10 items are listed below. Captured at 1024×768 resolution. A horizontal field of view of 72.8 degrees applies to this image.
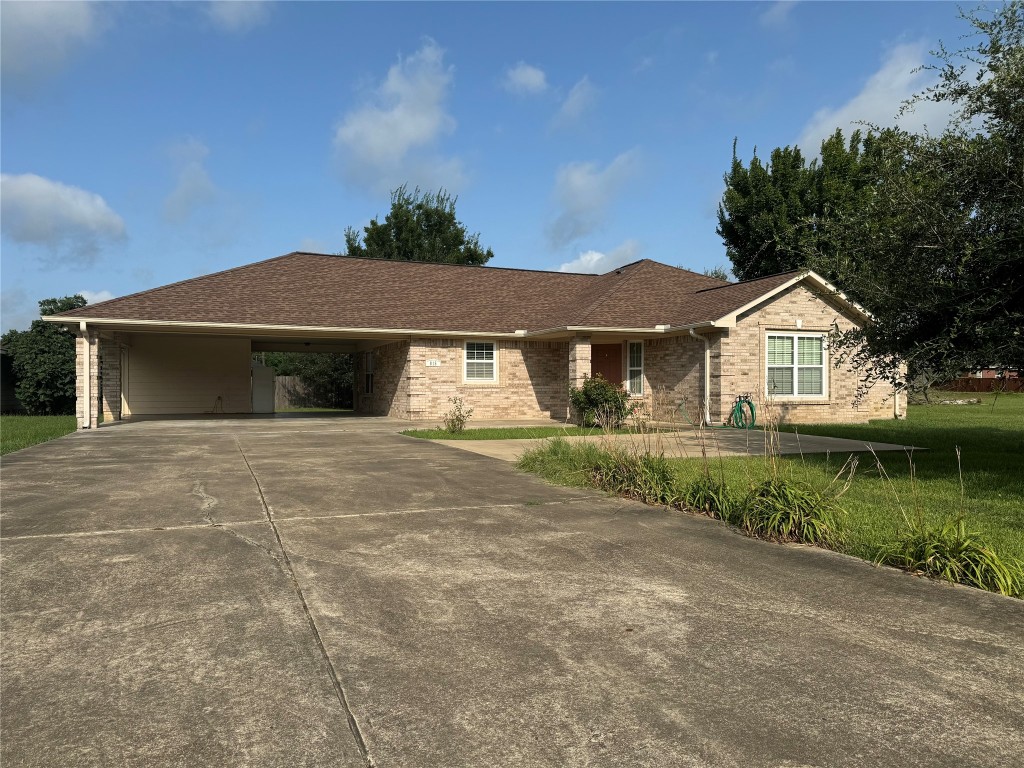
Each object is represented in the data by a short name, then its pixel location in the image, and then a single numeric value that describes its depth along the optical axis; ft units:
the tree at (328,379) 126.11
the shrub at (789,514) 20.74
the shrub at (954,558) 16.29
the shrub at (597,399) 60.34
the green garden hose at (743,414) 59.93
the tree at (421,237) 170.81
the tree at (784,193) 115.24
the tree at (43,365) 97.04
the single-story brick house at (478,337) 64.03
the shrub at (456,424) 57.82
